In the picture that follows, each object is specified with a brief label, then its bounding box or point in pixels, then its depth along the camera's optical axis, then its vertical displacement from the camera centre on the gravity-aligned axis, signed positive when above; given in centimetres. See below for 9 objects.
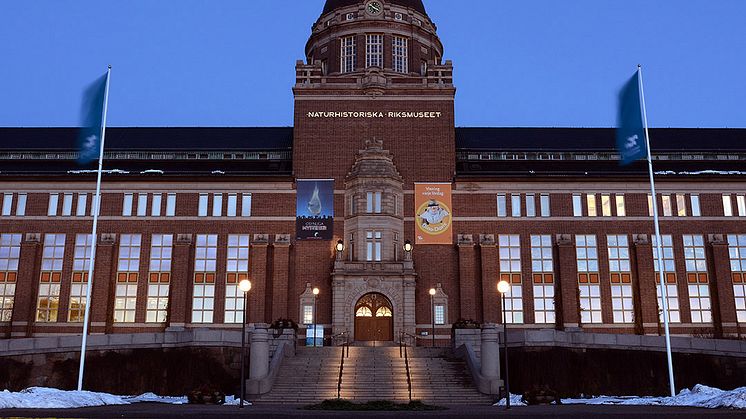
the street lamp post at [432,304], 5284 +307
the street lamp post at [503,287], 3066 +256
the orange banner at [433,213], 5728 +1038
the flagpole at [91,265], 3344 +391
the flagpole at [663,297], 3300 +237
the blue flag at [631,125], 3528 +1080
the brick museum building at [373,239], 5556 +825
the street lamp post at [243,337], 3045 +36
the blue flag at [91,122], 3562 +1097
